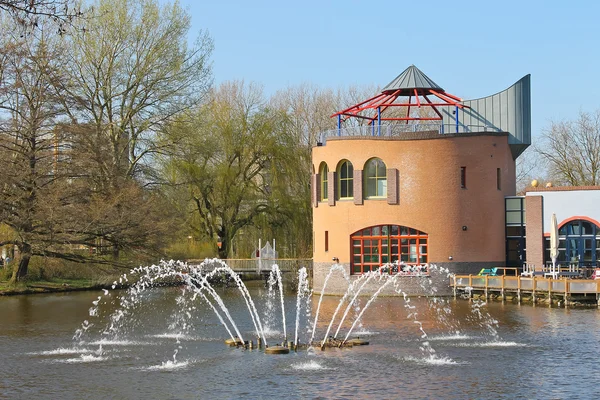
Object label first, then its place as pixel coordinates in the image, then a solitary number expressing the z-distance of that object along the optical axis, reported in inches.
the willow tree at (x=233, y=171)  2448.3
